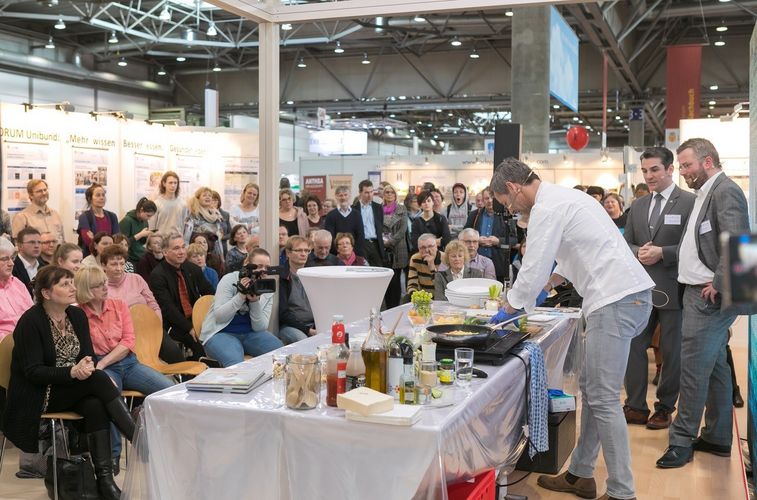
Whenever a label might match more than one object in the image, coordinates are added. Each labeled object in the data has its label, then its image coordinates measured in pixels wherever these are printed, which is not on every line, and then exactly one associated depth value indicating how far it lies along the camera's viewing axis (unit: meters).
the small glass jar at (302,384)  2.28
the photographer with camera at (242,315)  4.24
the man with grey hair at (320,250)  5.57
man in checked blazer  3.59
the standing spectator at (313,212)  7.55
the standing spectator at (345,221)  7.04
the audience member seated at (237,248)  6.38
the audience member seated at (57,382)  3.40
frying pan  2.86
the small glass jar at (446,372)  2.52
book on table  2.45
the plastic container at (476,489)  2.34
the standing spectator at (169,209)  7.97
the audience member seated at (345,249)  5.99
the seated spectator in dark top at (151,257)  5.87
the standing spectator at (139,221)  7.30
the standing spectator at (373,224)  7.38
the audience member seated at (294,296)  5.12
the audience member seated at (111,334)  3.95
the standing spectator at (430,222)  7.47
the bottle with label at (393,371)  2.37
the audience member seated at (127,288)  4.76
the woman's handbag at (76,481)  3.44
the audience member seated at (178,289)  5.19
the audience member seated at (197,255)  5.68
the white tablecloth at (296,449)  2.11
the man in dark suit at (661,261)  4.35
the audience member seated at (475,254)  5.72
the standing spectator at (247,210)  7.50
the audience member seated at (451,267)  5.30
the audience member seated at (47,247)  6.02
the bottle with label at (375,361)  2.35
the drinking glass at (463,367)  2.55
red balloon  14.10
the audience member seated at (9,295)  4.05
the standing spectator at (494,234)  6.83
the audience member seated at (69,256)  4.76
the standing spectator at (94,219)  7.27
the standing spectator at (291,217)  7.07
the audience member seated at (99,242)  5.78
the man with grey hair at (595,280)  3.09
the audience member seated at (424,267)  5.83
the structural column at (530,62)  11.82
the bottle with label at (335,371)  2.30
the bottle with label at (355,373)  2.35
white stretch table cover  4.12
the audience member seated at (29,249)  5.30
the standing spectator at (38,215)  7.03
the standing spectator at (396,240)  7.52
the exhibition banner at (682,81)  14.16
